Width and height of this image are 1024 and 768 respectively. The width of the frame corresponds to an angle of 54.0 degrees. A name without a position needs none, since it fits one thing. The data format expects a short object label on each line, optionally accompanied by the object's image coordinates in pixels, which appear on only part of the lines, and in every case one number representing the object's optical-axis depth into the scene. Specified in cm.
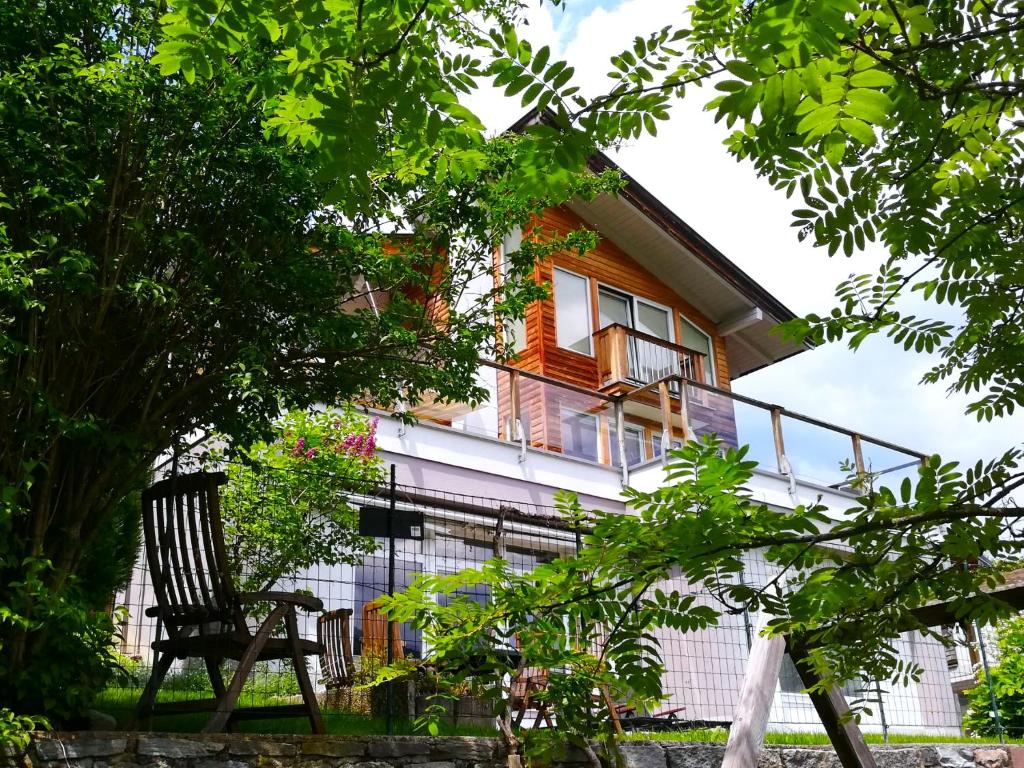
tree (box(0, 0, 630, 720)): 474
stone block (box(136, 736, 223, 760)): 464
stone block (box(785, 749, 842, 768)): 646
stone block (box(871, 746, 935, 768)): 684
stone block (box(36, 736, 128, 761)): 433
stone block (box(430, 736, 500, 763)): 555
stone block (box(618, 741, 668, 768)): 592
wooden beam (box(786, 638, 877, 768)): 374
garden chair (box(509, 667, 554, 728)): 594
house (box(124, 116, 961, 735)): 1118
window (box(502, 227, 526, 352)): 1717
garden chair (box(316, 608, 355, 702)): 783
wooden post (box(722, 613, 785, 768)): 389
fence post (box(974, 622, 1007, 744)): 928
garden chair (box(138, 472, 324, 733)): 529
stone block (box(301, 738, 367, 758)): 509
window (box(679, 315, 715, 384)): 1961
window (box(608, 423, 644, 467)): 1377
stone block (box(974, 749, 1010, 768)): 703
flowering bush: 849
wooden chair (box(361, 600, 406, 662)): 809
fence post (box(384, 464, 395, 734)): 591
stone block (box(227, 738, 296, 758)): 486
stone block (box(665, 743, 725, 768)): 603
